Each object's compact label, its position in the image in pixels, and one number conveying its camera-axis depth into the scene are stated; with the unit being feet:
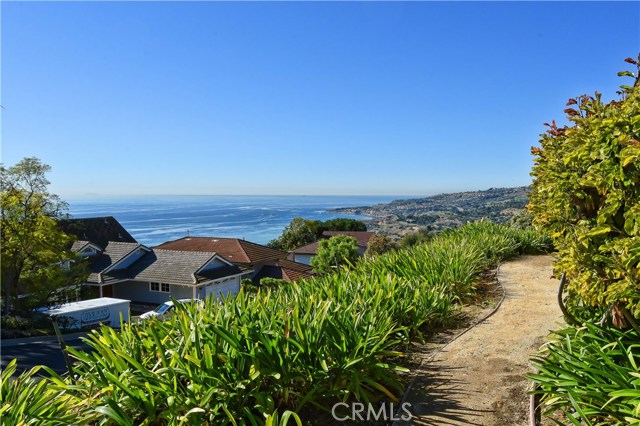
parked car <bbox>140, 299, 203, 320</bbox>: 68.98
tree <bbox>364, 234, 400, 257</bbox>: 115.98
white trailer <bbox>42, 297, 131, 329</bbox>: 68.80
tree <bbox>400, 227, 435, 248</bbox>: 110.95
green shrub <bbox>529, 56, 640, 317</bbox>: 8.16
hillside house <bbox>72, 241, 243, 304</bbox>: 93.04
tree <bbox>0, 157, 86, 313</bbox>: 66.49
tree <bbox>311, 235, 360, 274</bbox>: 90.63
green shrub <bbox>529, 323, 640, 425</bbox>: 8.75
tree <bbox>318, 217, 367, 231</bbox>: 212.23
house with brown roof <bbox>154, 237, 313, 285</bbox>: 111.75
